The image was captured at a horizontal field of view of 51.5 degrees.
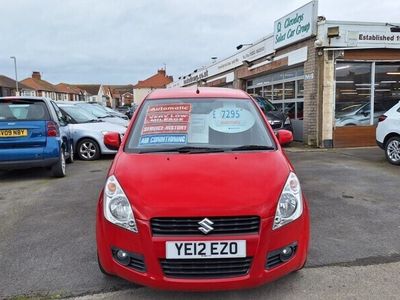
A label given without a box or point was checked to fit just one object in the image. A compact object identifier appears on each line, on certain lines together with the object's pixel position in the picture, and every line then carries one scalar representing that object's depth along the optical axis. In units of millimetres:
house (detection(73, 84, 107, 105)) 102169
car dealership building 12523
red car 2930
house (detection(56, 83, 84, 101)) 85562
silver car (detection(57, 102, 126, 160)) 10906
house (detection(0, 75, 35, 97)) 52656
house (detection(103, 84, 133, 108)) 108300
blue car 7730
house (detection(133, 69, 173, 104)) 84250
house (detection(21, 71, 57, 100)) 71188
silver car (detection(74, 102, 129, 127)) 13344
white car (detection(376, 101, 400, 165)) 9266
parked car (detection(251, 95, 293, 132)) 13402
